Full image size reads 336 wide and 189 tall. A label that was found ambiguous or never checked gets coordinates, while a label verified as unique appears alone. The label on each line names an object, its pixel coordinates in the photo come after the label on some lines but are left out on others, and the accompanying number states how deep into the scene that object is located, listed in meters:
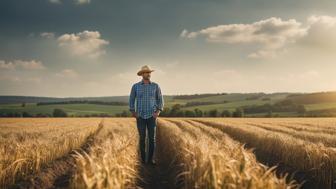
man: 12.03
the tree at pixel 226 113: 93.29
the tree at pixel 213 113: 93.88
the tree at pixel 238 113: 91.32
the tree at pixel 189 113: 94.81
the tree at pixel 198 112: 94.84
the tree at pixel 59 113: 96.94
